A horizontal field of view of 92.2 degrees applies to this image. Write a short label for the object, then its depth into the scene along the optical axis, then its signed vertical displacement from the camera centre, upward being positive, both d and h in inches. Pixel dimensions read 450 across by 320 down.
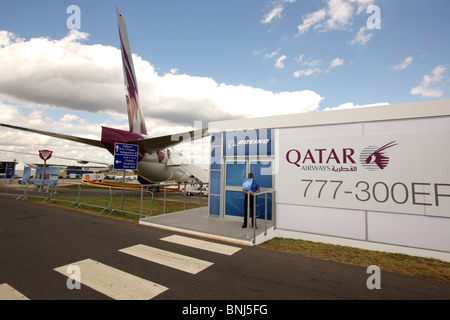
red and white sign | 538.9 +43.5
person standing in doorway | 275.8 -15.1
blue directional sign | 380.5 +29.9
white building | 214.1 +2.5
